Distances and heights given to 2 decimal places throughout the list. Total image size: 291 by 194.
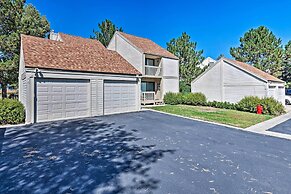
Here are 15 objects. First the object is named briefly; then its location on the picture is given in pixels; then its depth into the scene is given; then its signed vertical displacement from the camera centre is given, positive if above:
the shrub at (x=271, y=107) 13.04 -0.70
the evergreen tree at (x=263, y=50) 26.06 +7.10
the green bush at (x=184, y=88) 24.20 +1.27
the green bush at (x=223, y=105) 15.74 -0.69
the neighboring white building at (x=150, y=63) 18.31 +3.75
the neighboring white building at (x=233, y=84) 15.89 +1.35
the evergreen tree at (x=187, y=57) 26.59 +6.07
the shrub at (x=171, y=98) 18.86 -0.09
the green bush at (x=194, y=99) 17.97 -0.18
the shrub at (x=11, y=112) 8.66 -0.75
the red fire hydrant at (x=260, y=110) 13.32 -0.94
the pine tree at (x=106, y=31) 27.08 +10.11
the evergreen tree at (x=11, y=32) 17.20 +6.66
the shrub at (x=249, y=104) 13.88 -0.52
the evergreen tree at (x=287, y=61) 28.67 +5.96
